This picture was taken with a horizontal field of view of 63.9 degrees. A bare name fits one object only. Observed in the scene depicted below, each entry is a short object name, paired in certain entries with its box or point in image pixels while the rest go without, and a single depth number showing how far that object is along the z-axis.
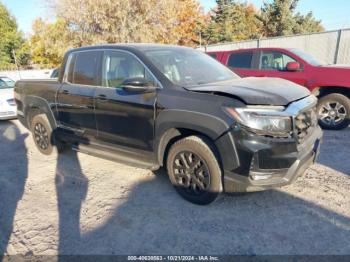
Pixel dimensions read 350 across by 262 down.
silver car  8.10
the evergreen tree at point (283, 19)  34.69
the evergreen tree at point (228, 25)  35.81
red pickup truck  5.81
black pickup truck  2.78
